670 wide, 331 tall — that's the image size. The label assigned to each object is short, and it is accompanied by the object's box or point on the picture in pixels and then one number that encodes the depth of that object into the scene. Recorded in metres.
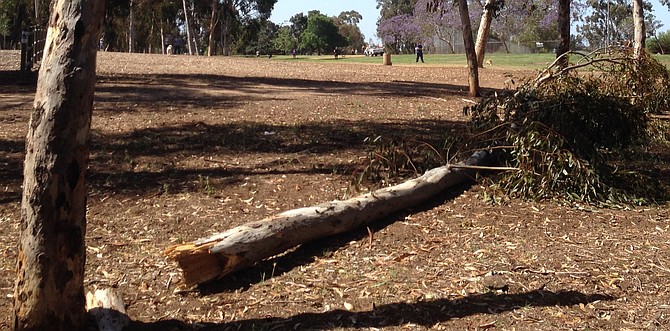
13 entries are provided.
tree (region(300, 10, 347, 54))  90.62
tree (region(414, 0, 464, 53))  54.62
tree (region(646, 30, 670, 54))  46.03
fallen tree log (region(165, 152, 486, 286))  5.23
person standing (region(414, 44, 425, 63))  41.25
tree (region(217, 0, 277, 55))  66.03
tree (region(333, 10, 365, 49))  99.88
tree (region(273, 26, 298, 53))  88.19
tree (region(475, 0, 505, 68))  23.15
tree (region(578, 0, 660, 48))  70.00
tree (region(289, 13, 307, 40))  100.31
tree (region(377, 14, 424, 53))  62.75
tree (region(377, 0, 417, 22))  86.56
